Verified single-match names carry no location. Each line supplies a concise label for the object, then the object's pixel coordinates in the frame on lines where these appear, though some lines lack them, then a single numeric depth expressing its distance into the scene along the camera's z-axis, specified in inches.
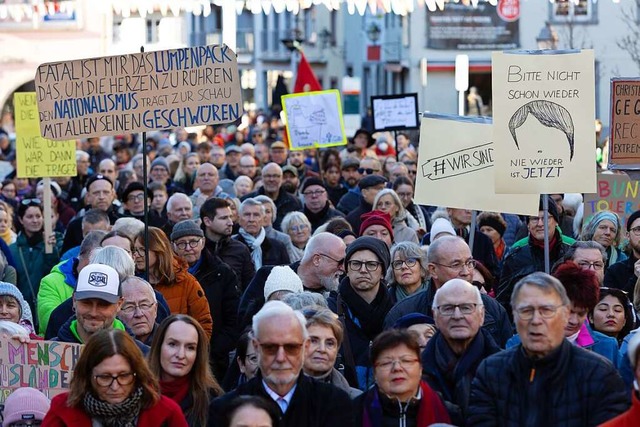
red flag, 858.8
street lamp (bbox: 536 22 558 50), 1384.1
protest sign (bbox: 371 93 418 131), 798.5
